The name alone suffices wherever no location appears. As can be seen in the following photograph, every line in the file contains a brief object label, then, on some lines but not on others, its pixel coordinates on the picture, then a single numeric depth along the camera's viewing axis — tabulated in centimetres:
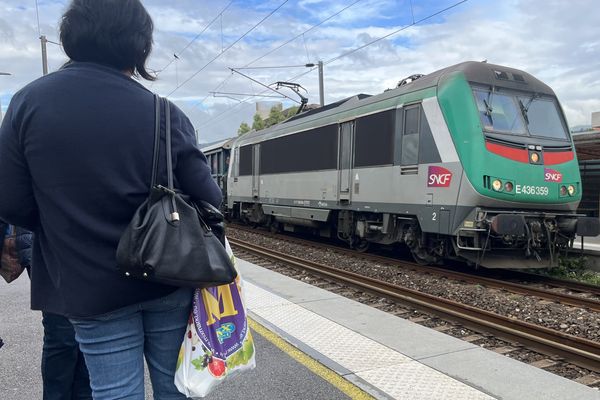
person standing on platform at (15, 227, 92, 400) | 247
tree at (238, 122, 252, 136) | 5453
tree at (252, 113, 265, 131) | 5046
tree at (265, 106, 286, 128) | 4716
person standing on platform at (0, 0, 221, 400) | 165
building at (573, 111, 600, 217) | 1663
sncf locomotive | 791
